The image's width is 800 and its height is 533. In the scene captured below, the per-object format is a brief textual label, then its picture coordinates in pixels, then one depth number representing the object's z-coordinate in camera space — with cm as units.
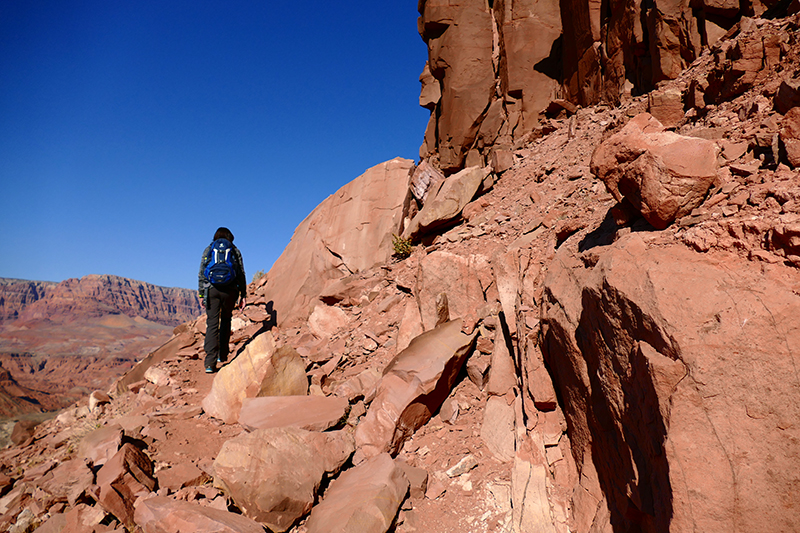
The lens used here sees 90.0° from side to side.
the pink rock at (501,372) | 423
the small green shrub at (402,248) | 840
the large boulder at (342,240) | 932
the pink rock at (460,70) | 1116
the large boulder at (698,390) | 182
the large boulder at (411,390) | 412
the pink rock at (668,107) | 525
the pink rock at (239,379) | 539
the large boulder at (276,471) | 346
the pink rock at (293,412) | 435
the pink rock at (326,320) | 723
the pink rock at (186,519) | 317
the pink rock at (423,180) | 959
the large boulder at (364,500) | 313
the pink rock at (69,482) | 411
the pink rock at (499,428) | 368
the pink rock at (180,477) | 419
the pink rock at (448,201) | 787
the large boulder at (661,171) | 258
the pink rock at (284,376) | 528
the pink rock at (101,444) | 453
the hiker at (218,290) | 668
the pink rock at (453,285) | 554
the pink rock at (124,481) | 388
